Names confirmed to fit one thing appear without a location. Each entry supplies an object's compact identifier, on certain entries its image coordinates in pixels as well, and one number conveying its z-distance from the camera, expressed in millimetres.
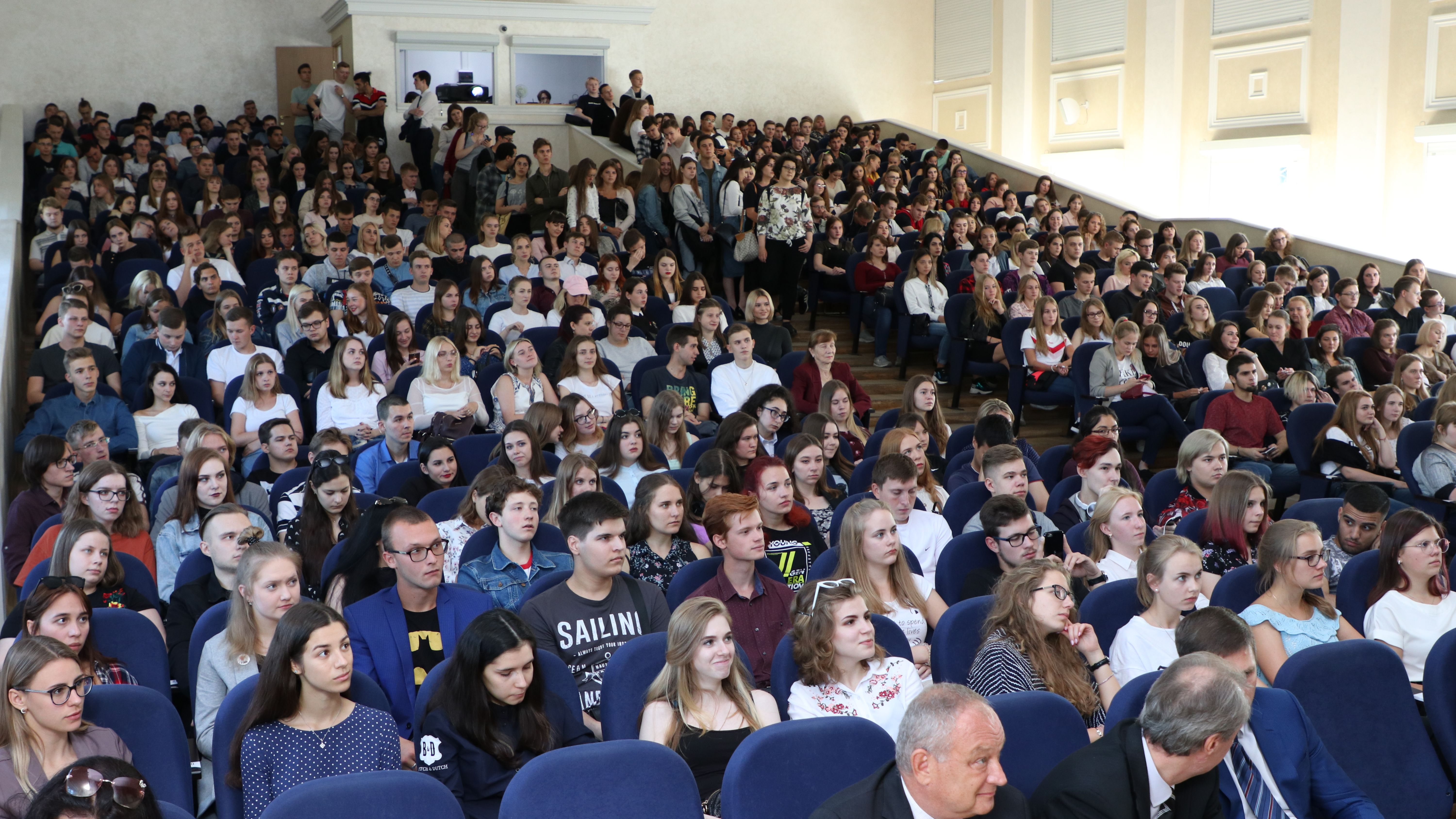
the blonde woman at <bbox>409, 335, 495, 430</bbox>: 6094
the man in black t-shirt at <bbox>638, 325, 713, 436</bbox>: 6570
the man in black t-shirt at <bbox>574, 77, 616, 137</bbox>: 13039
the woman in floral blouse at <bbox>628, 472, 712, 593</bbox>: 3980
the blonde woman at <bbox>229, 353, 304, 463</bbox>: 5719
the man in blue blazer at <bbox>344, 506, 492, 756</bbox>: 3232
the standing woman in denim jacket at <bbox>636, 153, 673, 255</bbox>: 10008
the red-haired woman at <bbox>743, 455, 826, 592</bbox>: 4223
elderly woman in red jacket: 6820
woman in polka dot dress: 2574
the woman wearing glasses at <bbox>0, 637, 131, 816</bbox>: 2533
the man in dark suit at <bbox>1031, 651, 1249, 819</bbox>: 2326
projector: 13000
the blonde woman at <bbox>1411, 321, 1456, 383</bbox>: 7453
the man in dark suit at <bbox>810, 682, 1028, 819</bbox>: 2178
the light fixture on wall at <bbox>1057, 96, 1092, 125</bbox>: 14117
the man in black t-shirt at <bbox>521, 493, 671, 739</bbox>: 3322
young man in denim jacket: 3822
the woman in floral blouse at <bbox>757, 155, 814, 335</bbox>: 9062
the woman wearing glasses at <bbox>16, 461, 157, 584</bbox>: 4062
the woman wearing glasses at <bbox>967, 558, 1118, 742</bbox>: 3059
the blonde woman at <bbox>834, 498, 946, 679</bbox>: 3613
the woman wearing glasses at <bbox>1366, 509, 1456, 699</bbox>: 3613
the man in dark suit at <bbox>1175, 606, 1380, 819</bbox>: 2607
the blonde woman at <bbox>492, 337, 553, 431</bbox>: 6195
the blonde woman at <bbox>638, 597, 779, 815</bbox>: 2822
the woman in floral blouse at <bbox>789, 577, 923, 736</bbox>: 2977
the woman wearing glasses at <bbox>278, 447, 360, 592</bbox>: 4102
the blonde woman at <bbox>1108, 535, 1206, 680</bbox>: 3293
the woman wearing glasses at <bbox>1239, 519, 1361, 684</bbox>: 3436
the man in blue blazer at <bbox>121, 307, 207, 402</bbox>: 6418
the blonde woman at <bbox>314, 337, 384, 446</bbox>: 5988
